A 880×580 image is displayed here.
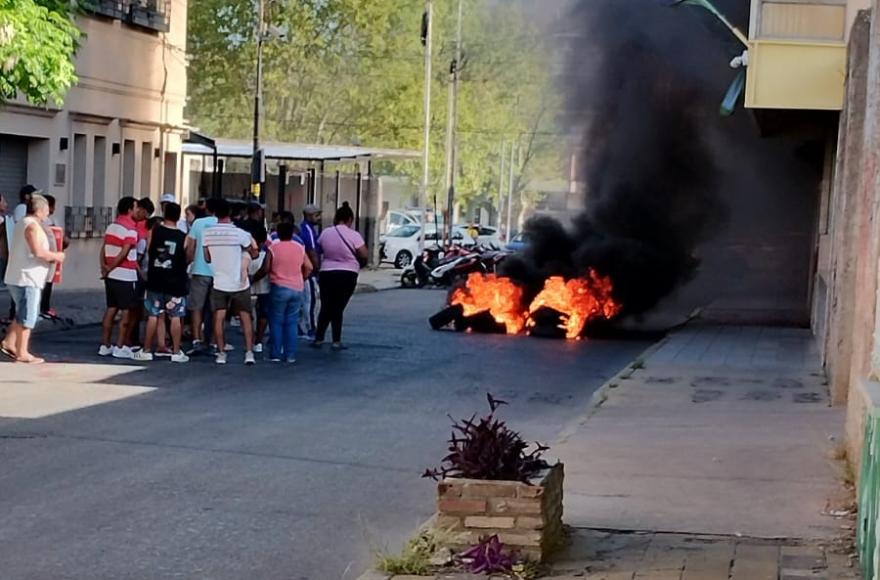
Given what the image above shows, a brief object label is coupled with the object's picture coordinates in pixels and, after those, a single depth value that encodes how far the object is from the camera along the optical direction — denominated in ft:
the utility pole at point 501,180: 224.53
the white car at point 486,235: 181.68
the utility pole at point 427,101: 143.13
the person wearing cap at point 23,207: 56.65
